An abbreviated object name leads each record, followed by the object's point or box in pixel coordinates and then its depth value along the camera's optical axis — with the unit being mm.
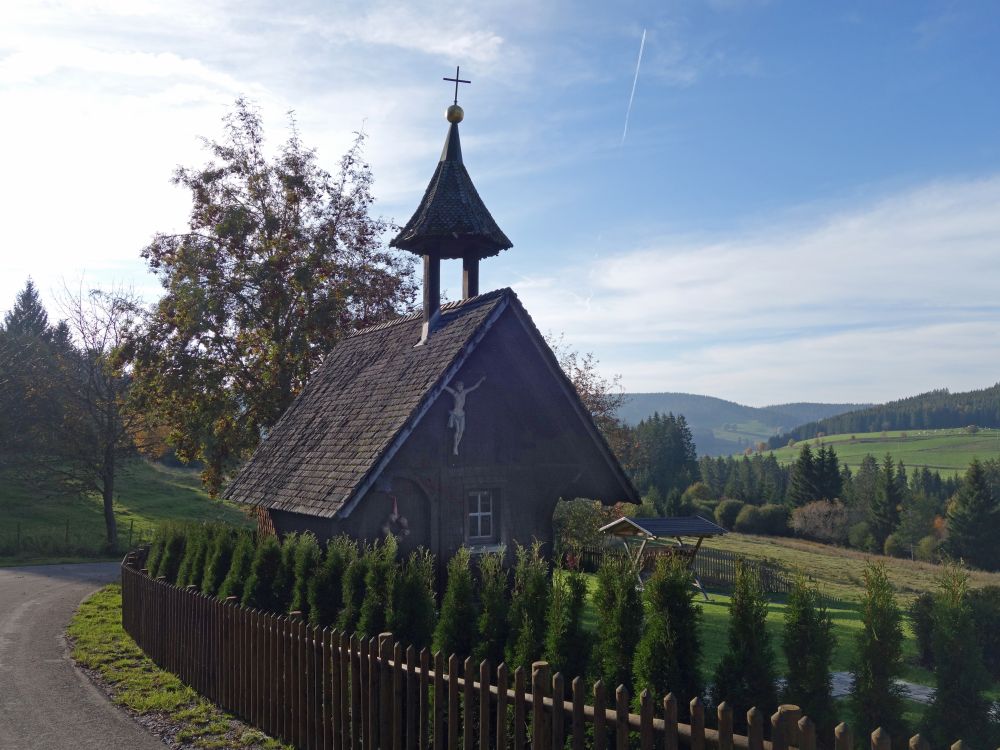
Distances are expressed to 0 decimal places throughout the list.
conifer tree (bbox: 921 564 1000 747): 6875
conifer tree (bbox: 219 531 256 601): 11359
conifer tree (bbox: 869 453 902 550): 80062
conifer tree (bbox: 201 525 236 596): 12266
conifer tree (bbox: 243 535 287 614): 10875
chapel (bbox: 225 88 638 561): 12133
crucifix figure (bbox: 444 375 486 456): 12648
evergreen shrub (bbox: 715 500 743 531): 79562
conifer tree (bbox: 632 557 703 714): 6340
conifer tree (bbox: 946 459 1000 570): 70750
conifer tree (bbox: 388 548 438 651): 8453
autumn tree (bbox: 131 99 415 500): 27094
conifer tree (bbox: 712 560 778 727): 6246
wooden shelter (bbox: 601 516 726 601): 24688
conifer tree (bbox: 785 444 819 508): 88438
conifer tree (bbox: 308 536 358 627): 9664
